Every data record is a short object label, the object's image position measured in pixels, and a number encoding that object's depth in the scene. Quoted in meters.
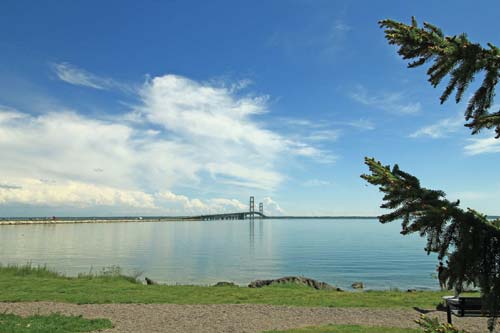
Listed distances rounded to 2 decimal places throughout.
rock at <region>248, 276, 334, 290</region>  24.38
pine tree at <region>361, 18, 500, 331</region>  3.31
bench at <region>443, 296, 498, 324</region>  9.80
